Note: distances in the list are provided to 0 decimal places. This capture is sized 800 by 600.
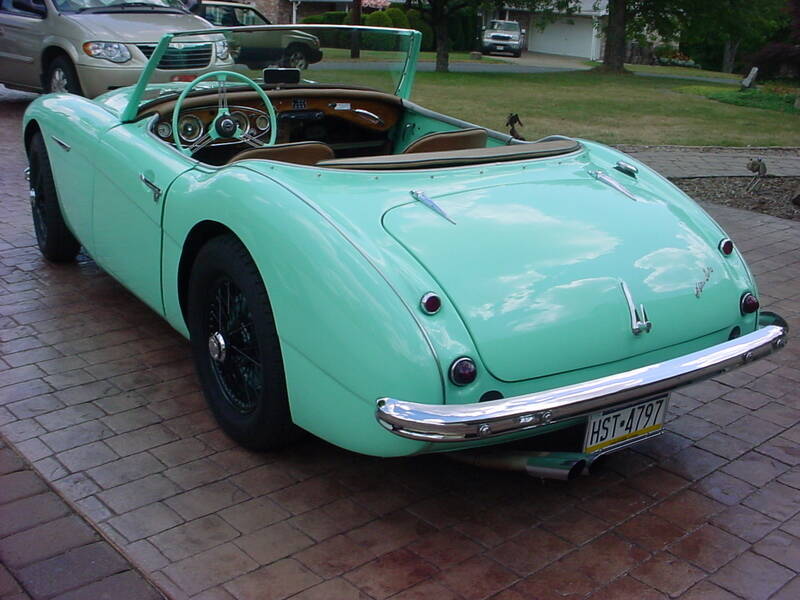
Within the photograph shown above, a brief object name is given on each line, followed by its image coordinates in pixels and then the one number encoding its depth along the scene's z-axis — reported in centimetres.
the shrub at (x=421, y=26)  3806
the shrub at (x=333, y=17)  3962
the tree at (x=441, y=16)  2330
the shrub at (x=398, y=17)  3662
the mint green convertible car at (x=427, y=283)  274
